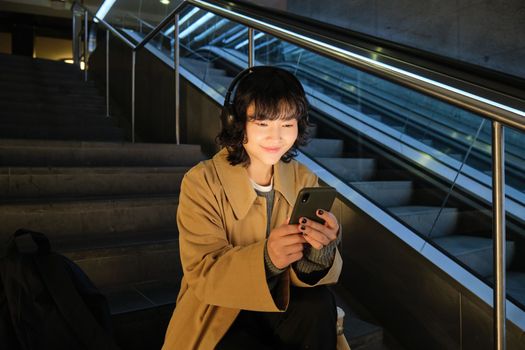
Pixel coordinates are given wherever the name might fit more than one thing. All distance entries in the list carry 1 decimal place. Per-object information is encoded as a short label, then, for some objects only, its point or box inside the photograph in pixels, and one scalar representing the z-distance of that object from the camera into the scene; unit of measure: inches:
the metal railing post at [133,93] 150.7
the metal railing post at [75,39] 264.7
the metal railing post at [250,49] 99.3
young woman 35.4
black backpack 41.8
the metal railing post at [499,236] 50.9
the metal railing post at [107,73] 170.1
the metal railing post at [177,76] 124.2
